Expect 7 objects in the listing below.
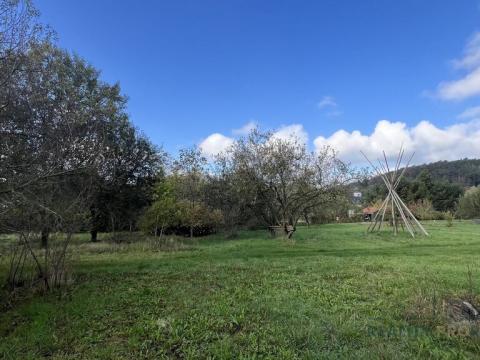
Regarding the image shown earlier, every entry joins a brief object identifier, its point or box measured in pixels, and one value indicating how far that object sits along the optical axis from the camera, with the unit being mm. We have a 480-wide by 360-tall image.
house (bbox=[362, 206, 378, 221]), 57912
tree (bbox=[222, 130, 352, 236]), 21519
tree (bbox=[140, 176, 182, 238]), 22188
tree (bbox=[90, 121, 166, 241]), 22755
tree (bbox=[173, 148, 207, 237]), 25984
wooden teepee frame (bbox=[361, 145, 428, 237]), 23703
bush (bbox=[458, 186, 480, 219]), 49175
